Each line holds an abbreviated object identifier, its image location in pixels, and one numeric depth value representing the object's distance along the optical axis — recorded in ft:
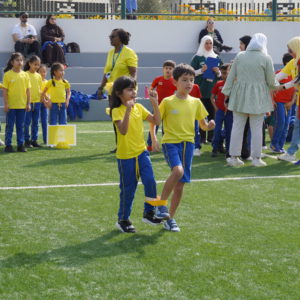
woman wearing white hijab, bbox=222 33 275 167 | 32.45
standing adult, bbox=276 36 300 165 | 33.84
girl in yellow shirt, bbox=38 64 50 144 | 42.24
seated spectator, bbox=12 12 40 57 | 62.49
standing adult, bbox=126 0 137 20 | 70.03
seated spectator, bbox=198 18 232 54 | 66.49
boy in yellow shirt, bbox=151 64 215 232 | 21.29
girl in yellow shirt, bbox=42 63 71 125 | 41.60
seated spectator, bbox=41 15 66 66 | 61.98
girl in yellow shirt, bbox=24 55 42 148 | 40.91
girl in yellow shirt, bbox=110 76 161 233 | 20.13
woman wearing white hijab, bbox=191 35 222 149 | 40.06
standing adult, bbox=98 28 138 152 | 34.02
